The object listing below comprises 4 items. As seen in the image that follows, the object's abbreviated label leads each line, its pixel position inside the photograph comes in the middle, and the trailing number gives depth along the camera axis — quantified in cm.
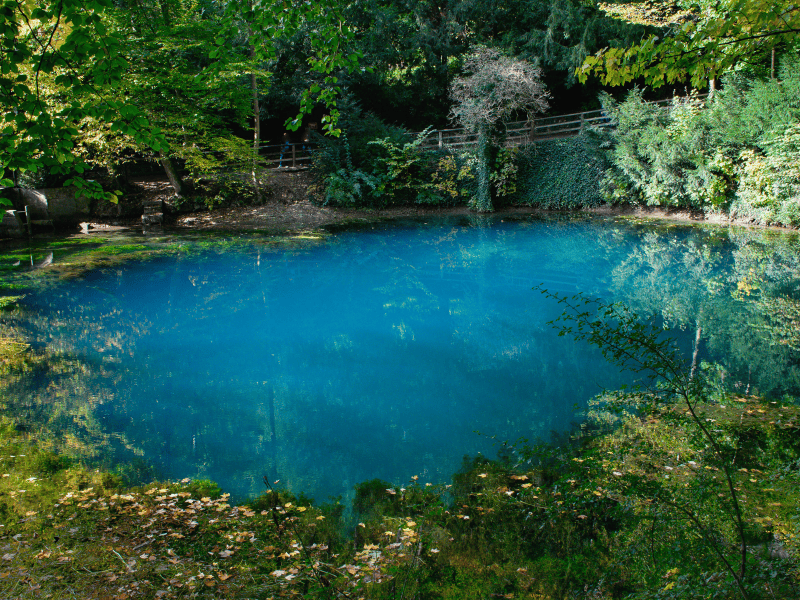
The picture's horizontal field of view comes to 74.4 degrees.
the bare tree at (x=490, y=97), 1889
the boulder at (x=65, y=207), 1769
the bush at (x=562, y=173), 1936
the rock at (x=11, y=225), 1570
